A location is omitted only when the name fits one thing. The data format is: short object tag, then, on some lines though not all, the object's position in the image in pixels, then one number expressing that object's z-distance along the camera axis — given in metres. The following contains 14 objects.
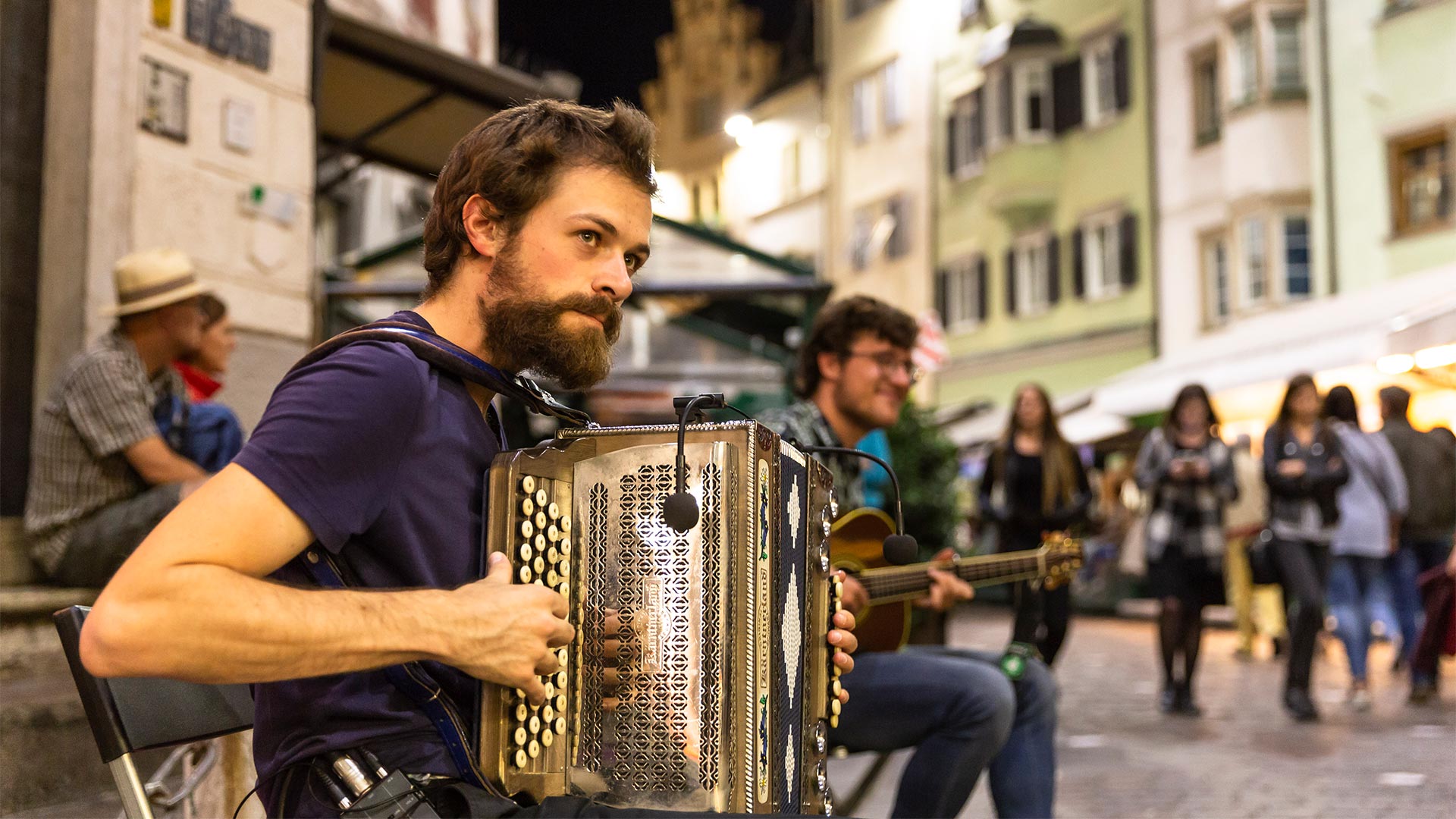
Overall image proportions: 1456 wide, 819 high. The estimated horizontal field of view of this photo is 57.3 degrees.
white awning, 12.59
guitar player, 3.68
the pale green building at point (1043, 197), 23.59
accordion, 1.99
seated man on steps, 4.24
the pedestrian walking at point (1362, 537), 8.60
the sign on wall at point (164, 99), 5.80
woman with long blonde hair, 7.66
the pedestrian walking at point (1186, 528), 8.19
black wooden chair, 2.28
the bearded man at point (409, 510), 1.67
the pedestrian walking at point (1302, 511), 7.85
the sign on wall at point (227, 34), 6.12
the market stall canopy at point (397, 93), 8.05
